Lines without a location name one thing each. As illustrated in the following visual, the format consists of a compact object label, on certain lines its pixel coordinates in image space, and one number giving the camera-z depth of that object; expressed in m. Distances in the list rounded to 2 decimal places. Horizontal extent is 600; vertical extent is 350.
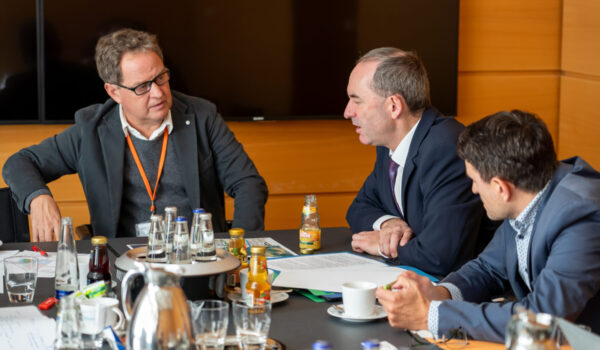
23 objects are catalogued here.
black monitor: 4.25
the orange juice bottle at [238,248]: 2.20
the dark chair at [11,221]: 3.17
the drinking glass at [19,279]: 2.11
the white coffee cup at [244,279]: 2.05
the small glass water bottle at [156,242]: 2.05
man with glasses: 3.28
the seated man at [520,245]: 1.86
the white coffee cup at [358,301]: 1.93
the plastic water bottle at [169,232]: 2.04
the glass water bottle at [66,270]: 2.10
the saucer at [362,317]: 1.92
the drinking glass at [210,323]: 1.62
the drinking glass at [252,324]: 1.69
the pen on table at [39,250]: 2.60
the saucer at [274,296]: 2.08
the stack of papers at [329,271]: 2.21
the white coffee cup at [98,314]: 1.76
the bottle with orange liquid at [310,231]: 2.63
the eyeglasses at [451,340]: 1.77
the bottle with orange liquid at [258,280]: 1.99
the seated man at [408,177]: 2.55
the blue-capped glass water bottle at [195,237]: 2.06
